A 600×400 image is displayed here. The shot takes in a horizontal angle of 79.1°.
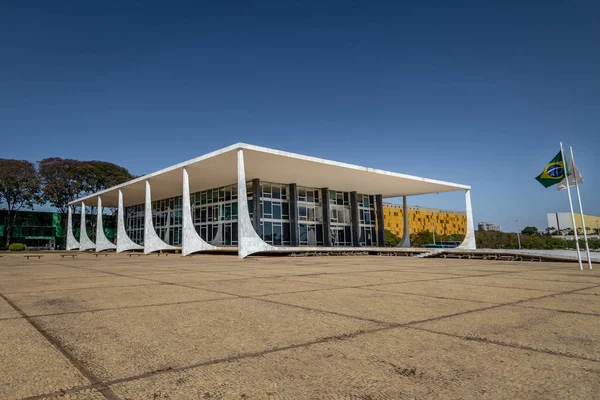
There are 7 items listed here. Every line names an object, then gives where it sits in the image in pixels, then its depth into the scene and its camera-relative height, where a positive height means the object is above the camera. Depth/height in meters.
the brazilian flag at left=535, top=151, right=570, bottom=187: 12.62 +2.22
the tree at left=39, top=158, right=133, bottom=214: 53.28 +11.25
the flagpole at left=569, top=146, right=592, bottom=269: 12.06 +1.35
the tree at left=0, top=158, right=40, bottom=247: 51.69 +10.71
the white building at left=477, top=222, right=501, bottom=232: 172.66 +5.80
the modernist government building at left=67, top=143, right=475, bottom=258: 26.08 +4.83
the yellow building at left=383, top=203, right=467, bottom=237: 91.69 +5.45
